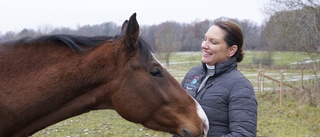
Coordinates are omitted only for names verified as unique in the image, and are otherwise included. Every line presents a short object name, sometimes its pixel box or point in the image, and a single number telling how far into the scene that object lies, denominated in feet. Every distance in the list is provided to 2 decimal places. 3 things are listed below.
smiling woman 8.48
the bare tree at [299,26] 46.78
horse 8.64
